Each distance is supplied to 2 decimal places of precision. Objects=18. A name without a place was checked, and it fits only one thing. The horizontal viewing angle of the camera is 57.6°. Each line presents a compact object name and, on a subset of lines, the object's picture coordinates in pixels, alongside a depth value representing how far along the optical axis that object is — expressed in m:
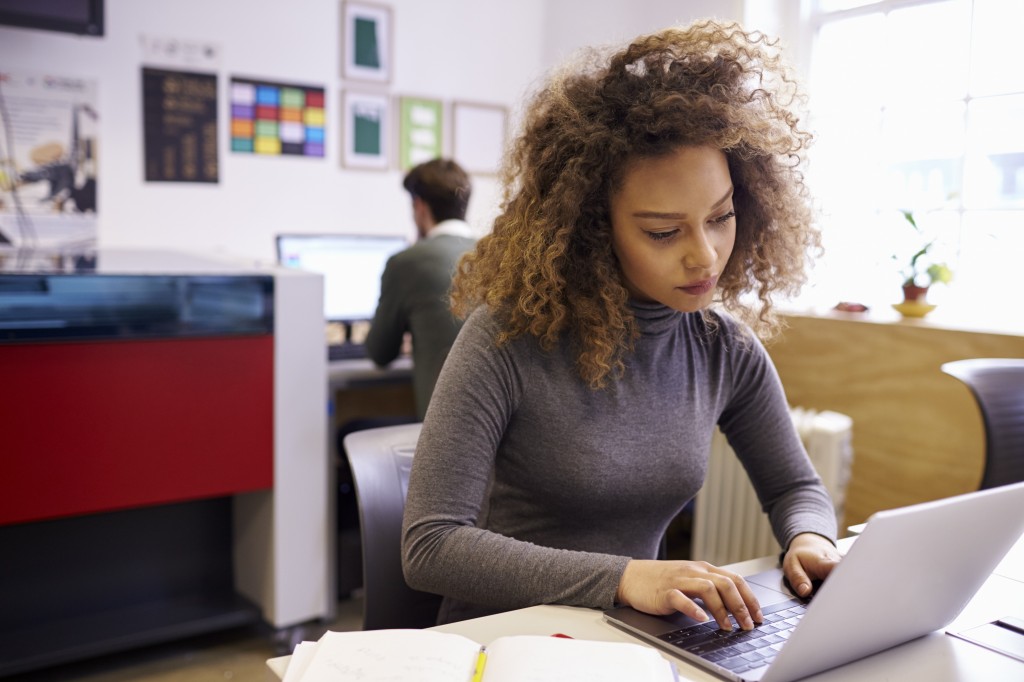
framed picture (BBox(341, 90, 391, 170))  3.68
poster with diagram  2.97
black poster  3.22
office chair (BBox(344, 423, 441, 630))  1.30
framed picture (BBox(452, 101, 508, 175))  3.99
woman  1.14
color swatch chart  3.42
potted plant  2.57
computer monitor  3.21
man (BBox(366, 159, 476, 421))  2.59
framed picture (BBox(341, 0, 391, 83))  3.63
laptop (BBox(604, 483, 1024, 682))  0.77
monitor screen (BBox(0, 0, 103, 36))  2.79
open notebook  0.79
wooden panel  2.36
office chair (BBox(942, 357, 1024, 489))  1.85
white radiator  2.51
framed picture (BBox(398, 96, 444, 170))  3.83
